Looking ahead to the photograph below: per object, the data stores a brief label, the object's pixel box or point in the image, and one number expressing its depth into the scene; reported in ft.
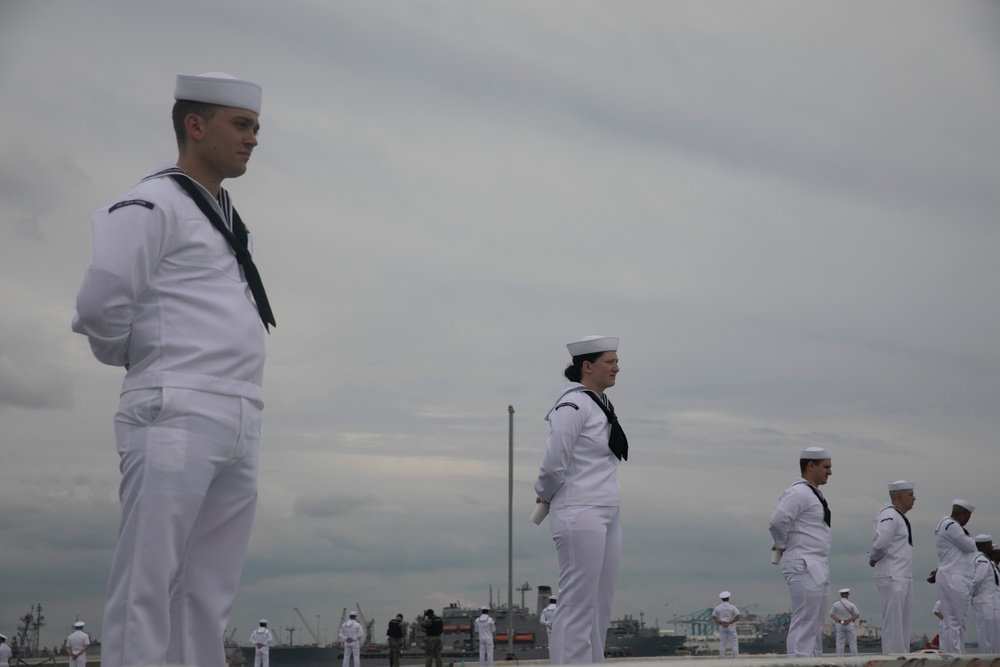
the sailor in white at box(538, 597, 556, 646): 104.01
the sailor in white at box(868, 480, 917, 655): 44.11
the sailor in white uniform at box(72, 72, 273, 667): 10.85
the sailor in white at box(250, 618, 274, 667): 113.91
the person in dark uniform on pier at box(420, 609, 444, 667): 97.55
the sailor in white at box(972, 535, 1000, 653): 55.42
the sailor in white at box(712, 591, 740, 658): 100.00
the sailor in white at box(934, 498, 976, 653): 52.31
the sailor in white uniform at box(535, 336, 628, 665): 23.47
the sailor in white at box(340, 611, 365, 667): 114.01
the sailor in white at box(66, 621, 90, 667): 96.32
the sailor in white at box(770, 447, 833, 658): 34.63
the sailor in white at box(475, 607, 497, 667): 119.65
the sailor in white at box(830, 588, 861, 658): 104.62
